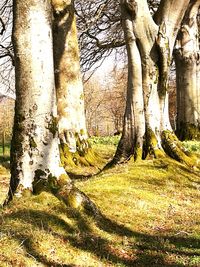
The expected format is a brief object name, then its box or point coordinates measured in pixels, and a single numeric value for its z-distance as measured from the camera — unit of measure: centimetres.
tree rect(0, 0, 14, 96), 1791
